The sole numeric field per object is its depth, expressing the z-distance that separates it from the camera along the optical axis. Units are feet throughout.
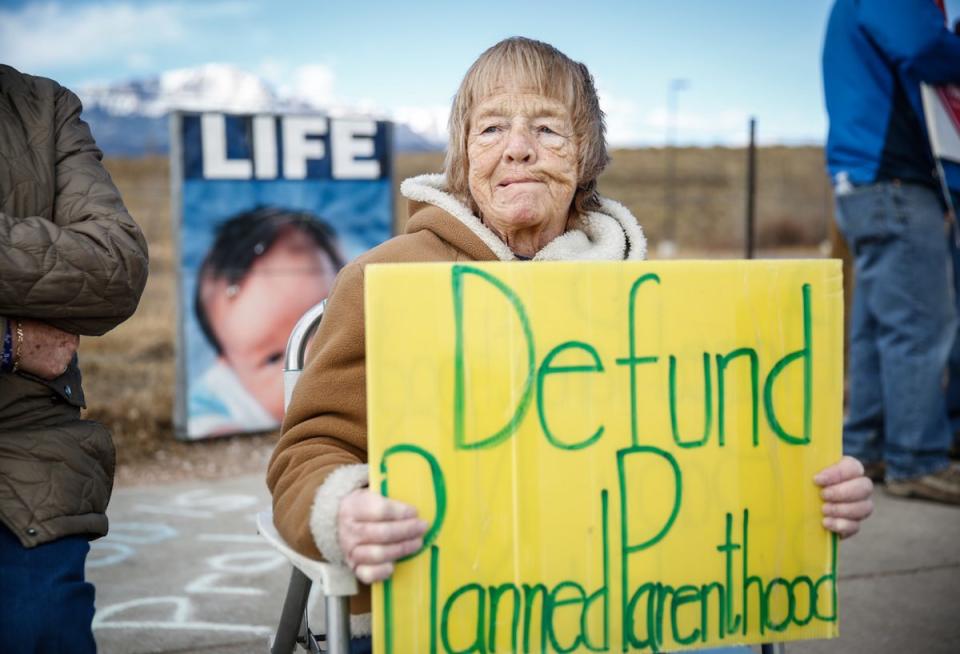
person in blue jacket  12.76
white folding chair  5.65
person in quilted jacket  5.41
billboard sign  16.99
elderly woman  5.13
